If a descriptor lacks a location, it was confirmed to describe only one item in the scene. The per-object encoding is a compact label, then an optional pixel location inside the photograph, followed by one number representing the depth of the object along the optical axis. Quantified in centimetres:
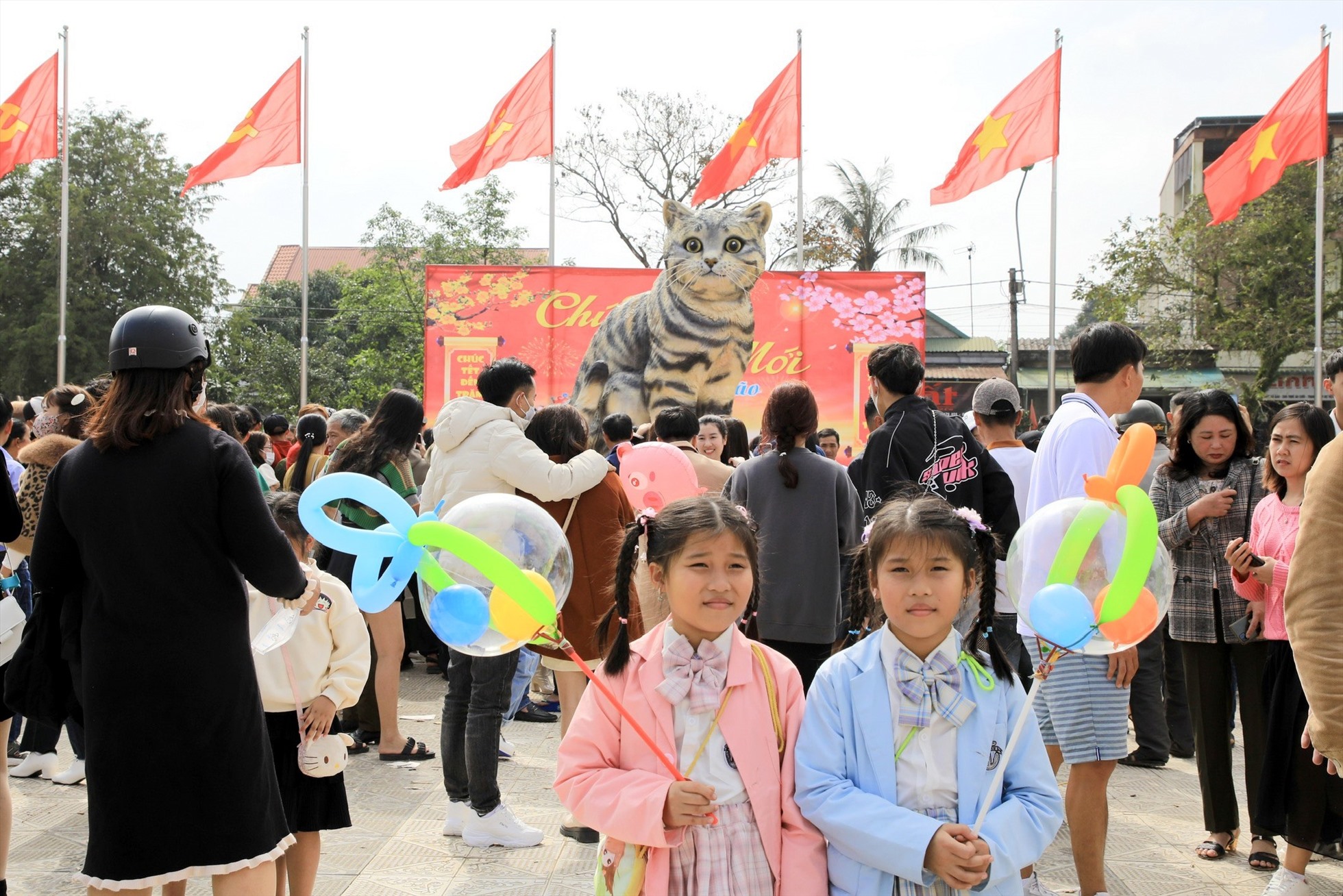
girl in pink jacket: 213
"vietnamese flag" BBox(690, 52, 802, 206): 1516
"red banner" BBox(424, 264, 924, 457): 1216
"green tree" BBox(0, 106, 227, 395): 2902
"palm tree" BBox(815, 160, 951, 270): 3000
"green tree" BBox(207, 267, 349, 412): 3125
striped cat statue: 1183
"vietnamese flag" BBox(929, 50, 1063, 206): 1431
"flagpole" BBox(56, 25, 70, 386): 1616
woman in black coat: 243
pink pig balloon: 439
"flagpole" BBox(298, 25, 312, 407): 1484
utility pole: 2931
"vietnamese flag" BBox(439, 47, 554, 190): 1518
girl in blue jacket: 205
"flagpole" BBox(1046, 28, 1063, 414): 1583
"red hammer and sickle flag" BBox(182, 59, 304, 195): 1489
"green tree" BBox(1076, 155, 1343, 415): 2473
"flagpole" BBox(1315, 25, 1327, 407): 1555
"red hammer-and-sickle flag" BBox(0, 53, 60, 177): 1537
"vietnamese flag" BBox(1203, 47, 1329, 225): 1377
